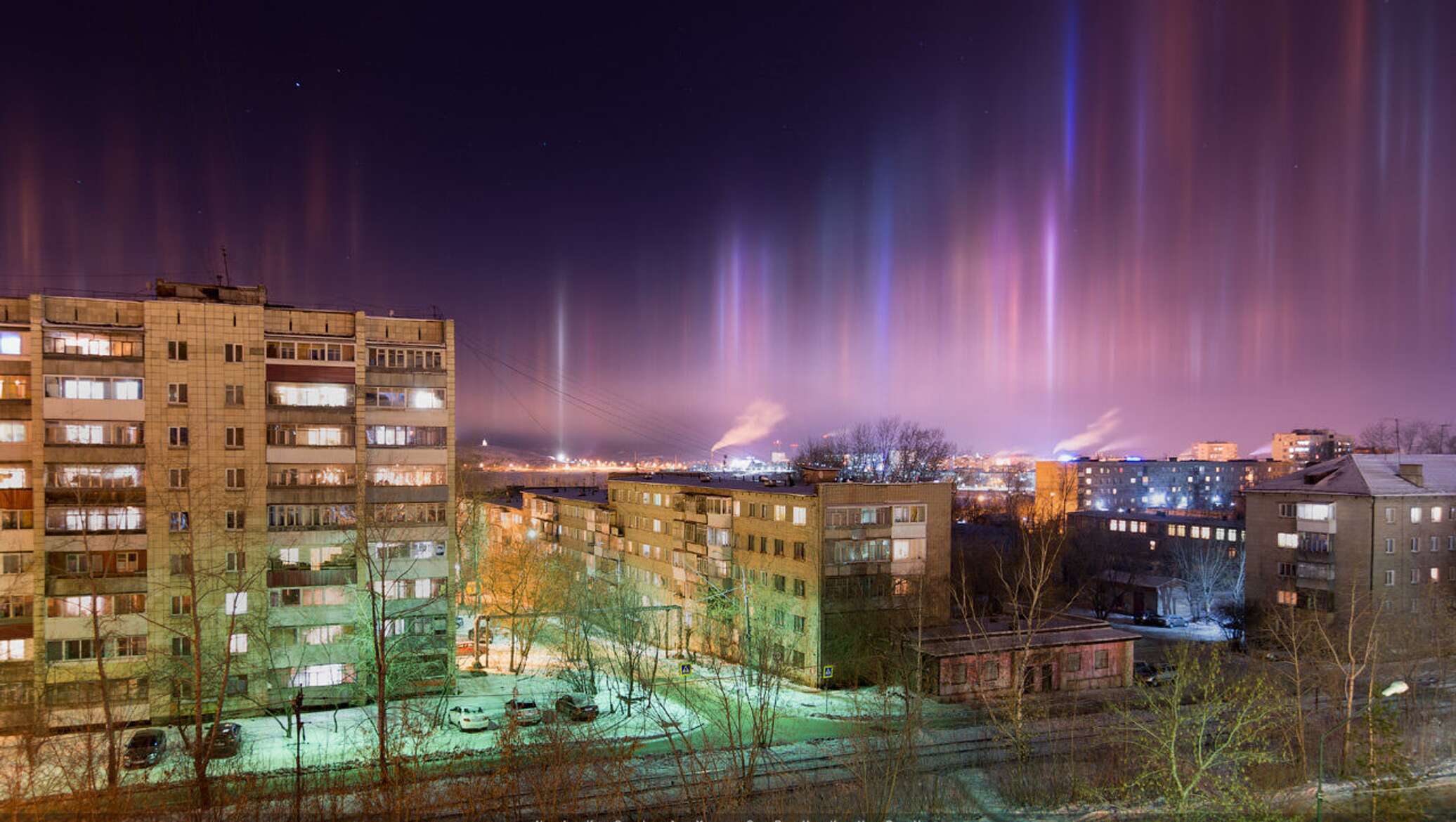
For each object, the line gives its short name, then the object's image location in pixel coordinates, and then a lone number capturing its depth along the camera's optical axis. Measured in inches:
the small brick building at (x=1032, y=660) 1441.9
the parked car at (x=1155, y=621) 2232.7
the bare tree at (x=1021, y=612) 954.1
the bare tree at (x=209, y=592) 1304.1
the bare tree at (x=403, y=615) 1371.8
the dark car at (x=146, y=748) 1077.1
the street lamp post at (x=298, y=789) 794.2
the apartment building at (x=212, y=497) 1283.2
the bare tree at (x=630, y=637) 1465.3
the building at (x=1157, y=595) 2336.4
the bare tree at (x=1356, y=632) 1429.6
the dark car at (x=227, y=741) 1143.6
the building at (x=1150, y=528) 2463.1
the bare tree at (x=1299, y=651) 951.6
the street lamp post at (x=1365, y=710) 659.4
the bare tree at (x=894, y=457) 3422.7
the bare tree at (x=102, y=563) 1280.8
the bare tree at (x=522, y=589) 1763.0
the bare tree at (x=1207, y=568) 2283.5
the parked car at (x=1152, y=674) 1483.8
